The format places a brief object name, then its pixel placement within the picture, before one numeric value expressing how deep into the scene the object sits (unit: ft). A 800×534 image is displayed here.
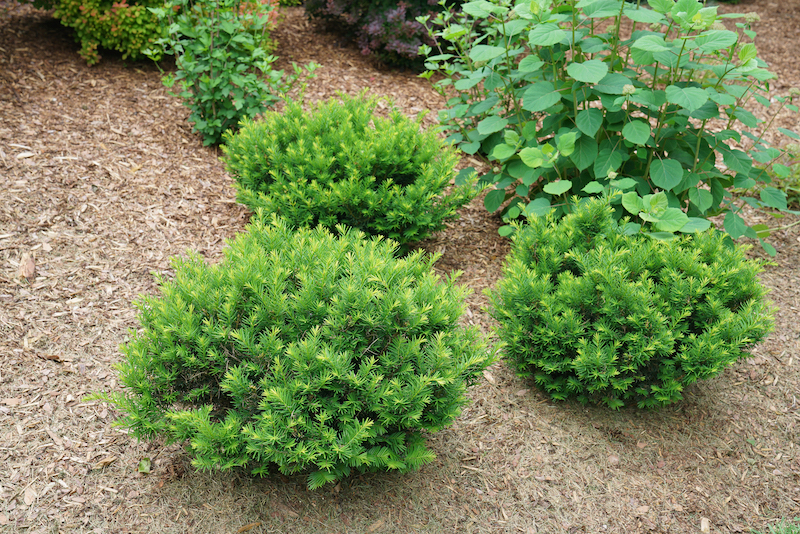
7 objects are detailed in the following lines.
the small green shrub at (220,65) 13.55
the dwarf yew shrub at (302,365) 6.47
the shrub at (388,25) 16.84
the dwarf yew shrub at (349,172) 10.77
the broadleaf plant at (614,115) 9.26
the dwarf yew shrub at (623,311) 8.16
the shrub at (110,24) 15.33
